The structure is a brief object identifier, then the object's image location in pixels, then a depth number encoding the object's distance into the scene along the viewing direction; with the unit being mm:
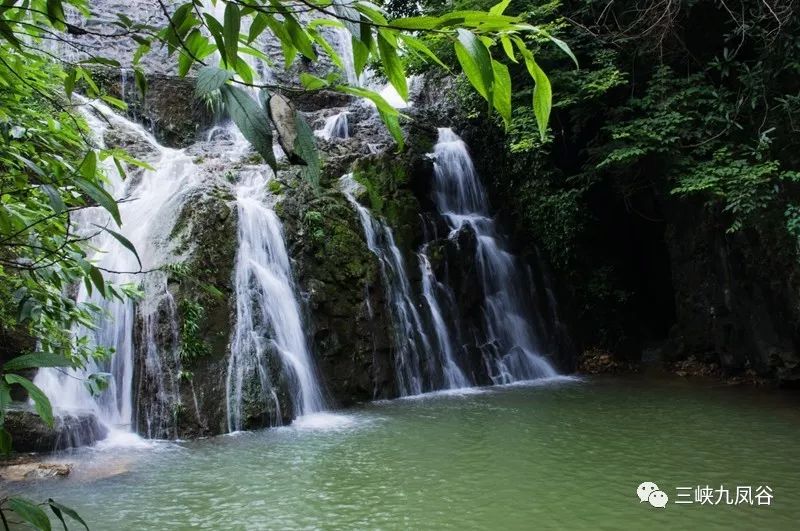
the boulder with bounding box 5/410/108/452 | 6070
